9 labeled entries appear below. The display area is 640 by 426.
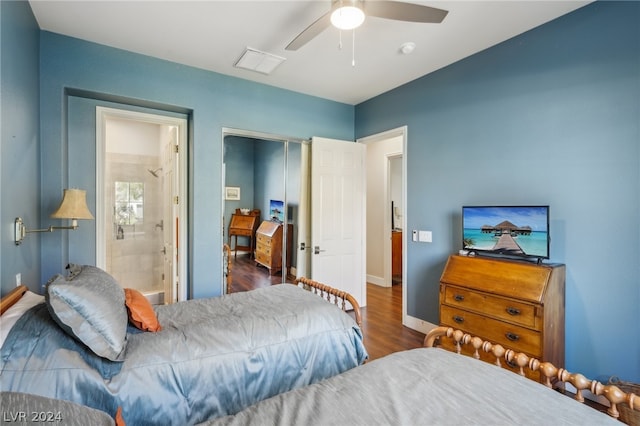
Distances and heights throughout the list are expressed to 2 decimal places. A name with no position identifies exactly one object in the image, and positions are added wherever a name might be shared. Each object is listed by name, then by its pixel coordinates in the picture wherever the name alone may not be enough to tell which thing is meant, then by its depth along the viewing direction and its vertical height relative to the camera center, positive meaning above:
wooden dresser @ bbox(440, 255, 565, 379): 2.13 -0.71
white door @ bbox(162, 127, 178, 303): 3.50 -0.04
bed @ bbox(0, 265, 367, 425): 1.24 -0.69
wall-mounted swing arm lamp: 2.31 +0.04
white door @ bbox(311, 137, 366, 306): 3.84 -0.04
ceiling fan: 1.75 +1.21
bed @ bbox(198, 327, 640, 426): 1.00 -0.68
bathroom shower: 4.56 +0.60
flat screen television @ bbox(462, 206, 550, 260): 2.33 -0.15
